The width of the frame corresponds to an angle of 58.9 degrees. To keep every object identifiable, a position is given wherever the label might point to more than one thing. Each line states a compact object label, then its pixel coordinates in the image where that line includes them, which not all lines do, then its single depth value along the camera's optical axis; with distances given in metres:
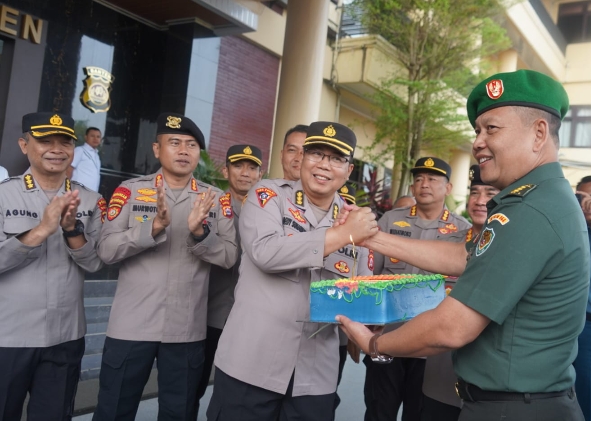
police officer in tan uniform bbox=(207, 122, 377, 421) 2.18
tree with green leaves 10.01
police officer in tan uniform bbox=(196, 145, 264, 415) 3.57
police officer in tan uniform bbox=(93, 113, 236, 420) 2.89
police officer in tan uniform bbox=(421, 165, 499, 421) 2.82
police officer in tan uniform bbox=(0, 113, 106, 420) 2.68
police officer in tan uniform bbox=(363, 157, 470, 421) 3.52
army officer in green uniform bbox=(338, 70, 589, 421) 1.51
